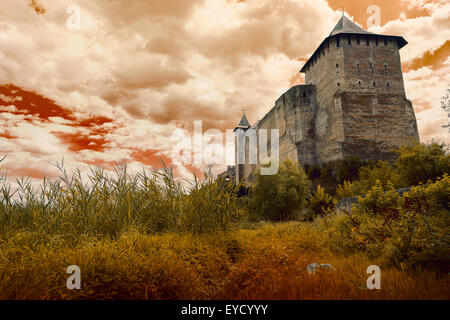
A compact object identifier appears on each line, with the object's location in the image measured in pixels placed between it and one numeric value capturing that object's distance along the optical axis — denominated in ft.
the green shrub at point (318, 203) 62.54
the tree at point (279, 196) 65.67
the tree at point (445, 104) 47.19
